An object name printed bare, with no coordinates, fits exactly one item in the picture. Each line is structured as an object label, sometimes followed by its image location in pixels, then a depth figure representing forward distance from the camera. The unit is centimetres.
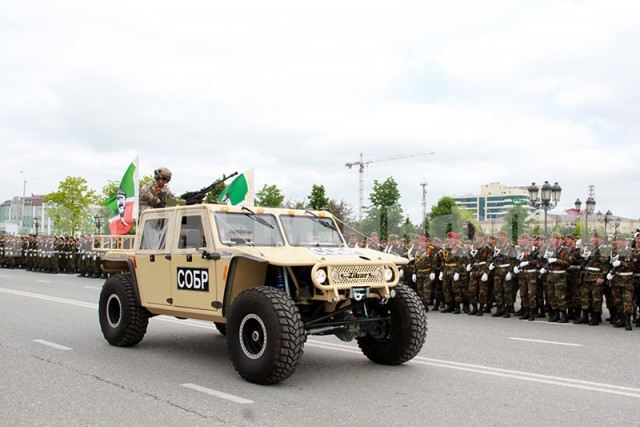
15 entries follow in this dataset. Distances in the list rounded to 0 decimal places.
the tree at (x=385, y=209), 4384
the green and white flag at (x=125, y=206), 1258
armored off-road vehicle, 684
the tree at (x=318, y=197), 4377
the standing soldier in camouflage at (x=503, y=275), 1498
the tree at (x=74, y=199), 5438
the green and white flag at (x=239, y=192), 1519
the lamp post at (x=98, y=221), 4007
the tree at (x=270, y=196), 4066
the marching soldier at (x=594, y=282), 1321
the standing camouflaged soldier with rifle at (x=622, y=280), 1255
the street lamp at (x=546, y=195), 2400
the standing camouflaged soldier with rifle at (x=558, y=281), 1384
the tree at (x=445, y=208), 7231
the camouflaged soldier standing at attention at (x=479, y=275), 1536
